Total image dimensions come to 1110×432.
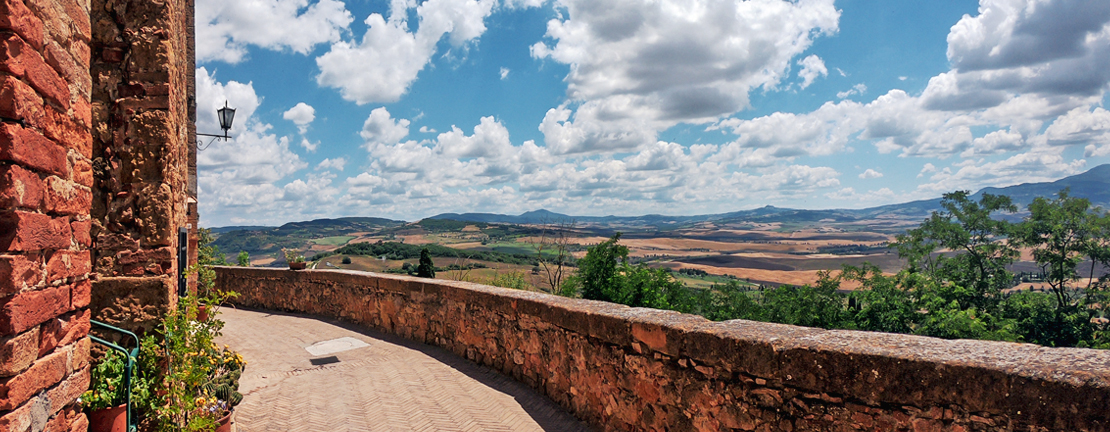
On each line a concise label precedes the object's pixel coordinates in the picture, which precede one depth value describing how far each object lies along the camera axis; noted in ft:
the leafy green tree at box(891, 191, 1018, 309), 58.59
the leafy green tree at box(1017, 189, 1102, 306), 56.08
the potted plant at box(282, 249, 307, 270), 40.68
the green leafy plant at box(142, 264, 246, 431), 12.86
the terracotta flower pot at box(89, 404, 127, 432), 10.84
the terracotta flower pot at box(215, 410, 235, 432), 15.38
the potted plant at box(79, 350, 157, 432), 10.84
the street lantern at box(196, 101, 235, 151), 37.55
